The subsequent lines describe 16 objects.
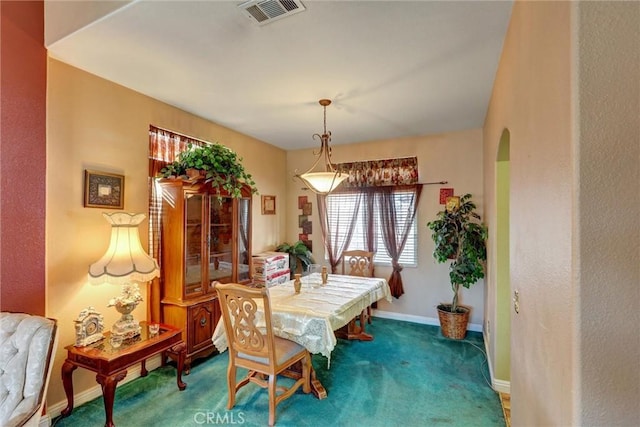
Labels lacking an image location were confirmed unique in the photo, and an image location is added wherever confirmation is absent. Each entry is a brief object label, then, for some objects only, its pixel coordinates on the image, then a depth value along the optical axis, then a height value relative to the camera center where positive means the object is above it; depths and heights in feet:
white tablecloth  7.39 -2.52
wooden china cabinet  9.50 -1.42
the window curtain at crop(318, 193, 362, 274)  15.15 -0.97
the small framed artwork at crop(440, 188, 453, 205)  13.37 +0.93
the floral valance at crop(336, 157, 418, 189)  14.05 +2.05
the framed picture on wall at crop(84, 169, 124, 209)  8.10 +0.71
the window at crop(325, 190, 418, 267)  14.14 -0.29
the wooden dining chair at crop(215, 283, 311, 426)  6.93 -3.23
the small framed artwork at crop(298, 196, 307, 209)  16.57 +0.77
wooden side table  6.74 -3.37
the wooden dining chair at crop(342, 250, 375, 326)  13.25 -2.15
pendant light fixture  9.37 +1.16
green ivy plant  9.66 +1.61
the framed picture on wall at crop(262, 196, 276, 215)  15.15 +0.52
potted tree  11.18 -1.29
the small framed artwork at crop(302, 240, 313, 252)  16.30 -1.56
